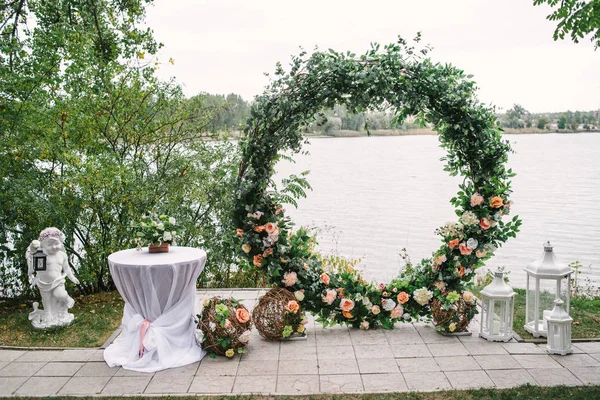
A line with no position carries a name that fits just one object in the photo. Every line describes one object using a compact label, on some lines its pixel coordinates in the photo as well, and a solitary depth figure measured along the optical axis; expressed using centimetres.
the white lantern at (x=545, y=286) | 521
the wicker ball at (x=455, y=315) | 550
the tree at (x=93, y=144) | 661
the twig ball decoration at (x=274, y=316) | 536
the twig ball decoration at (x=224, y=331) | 499
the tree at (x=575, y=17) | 473
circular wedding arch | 542
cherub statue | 581
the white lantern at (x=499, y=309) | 526
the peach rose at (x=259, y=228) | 553
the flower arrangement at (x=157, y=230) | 523
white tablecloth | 484
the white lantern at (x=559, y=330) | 491
